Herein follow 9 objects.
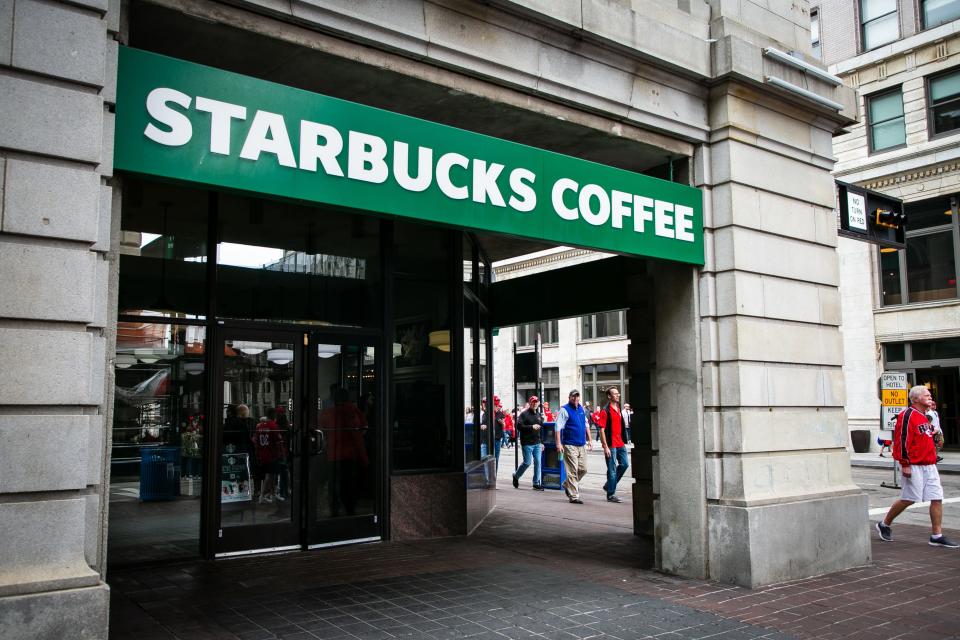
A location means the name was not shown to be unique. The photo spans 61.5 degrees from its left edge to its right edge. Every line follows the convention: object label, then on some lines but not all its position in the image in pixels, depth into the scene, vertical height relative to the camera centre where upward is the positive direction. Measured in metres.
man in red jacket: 9.69 -0.73
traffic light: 9.86 +2.24
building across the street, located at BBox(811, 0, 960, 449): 25.80 +6.97
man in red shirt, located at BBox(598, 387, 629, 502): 14.28 -0.69
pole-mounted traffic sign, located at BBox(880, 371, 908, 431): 19.25 +0.15
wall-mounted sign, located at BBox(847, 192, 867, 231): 9.56 +2.27
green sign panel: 4.94 +1.77
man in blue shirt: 13.99 -0.65
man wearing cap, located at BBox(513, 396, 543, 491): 16.11 -0.62
